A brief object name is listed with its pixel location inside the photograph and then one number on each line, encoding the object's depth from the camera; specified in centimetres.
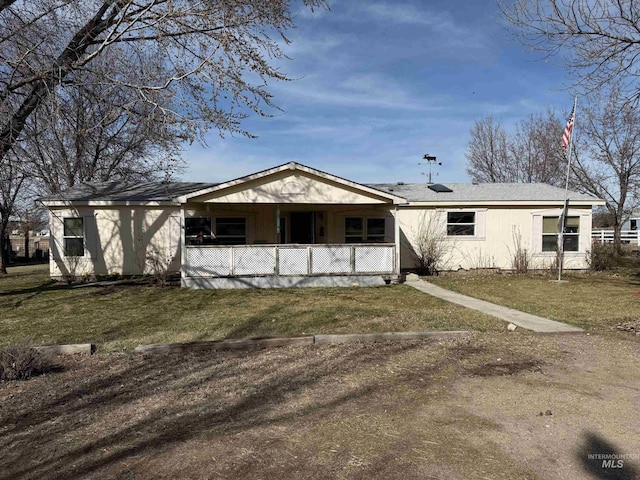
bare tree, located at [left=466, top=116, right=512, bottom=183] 3325
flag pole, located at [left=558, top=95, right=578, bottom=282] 1365
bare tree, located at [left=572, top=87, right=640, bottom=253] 2391
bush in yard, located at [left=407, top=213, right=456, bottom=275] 1633
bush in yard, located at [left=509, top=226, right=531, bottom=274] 1636
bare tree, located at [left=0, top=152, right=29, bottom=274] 2072
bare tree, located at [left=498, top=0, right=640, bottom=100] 880
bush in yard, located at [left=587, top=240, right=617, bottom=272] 1685
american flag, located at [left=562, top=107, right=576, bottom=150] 1338
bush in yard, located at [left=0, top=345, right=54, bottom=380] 502
